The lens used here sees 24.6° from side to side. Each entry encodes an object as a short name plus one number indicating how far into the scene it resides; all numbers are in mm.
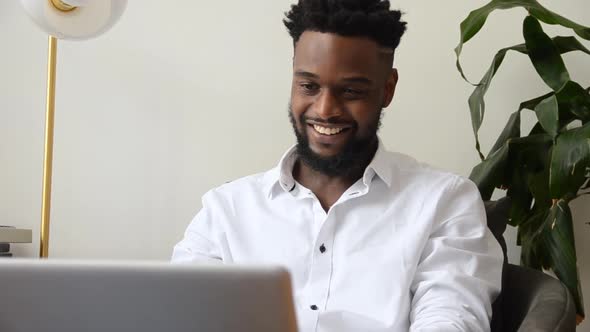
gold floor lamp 2064
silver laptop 1058
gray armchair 1592
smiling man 1792
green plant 2033
